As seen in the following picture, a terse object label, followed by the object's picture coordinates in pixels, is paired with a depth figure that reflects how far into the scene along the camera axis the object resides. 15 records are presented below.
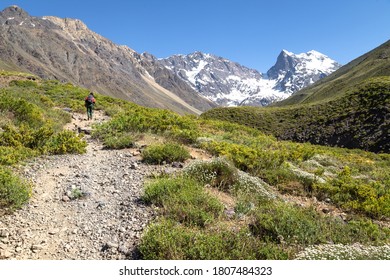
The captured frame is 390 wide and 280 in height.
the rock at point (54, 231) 6.79
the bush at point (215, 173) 9.38
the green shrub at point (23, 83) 29.23
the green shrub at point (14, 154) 9.70
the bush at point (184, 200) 7.07
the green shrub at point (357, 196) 9.04
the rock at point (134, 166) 10.58
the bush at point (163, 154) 11.09
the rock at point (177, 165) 10.68
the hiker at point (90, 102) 20.00
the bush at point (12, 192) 7.39
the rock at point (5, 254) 5.92
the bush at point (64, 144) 11.93
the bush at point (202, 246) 5.79
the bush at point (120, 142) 13.15
